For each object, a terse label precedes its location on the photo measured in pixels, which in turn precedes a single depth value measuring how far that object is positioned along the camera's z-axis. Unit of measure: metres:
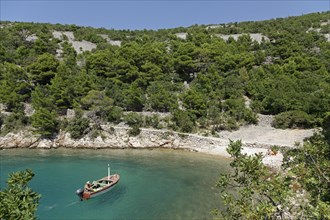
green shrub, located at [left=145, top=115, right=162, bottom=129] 41.22
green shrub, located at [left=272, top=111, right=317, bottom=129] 37.66
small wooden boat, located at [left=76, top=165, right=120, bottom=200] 22.75
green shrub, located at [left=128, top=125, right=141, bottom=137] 39.22
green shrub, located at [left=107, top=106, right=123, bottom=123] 41.74
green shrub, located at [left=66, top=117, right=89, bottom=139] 39.28
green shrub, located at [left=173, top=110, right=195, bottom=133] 39.88
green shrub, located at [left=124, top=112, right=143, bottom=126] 40.81
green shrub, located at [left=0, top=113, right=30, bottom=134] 40.41
